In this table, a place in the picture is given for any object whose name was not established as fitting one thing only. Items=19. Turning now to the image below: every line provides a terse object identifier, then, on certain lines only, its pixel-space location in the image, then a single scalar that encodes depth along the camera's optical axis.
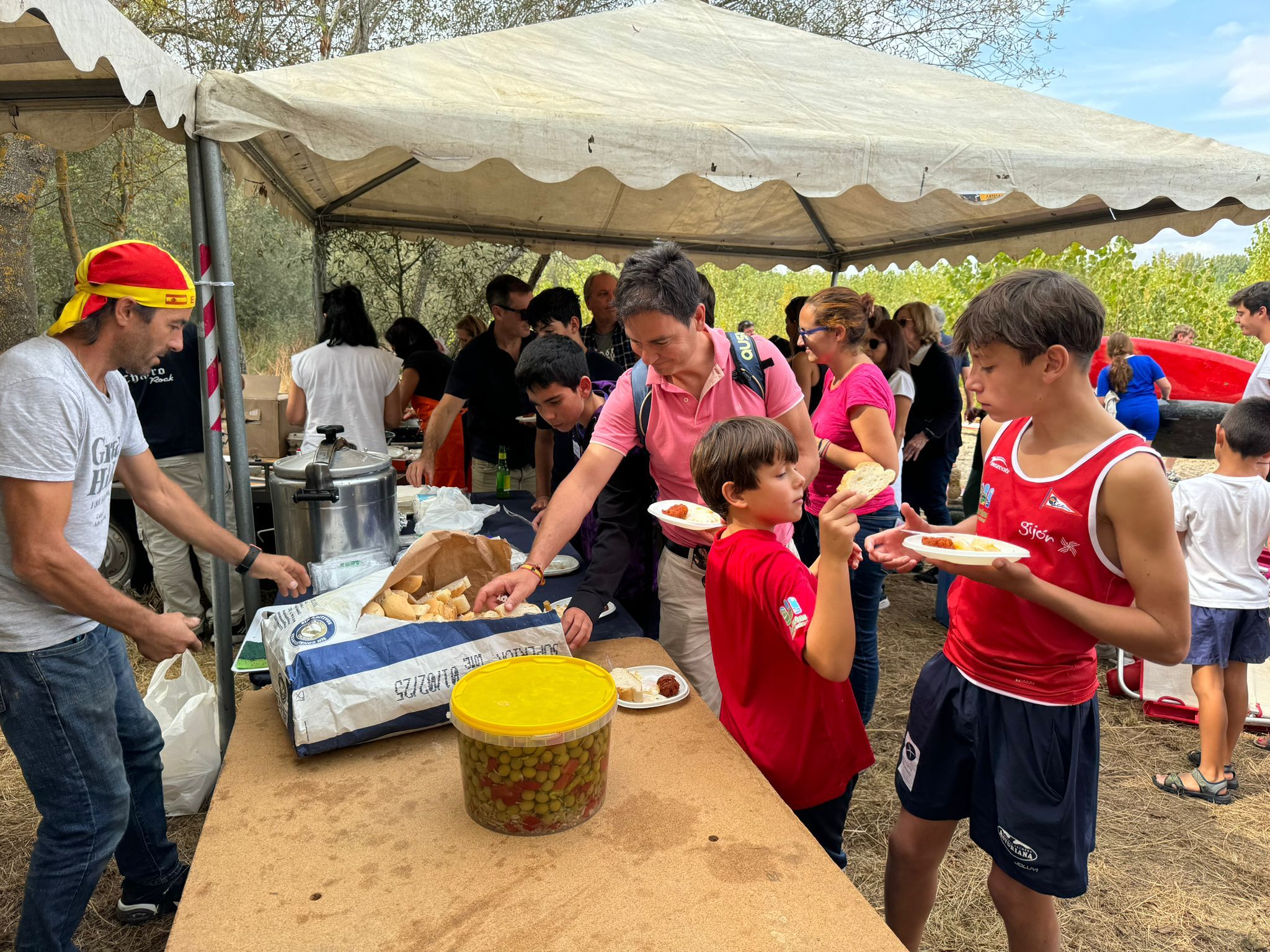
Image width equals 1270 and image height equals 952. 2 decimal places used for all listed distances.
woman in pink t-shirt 3.13
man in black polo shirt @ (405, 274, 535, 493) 4.20
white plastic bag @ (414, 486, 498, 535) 3.01
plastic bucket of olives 1.15
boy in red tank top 1.36
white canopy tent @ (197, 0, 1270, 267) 2.58
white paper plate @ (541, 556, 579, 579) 2.68
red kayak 11.05
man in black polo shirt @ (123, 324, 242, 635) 3.85
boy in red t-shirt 1.55
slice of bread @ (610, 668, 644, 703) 1.67
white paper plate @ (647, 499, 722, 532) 1.72
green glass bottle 4.11
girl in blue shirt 7.24
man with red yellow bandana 1.55
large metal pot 2.30
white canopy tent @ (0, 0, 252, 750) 2.21
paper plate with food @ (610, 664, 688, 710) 1.66
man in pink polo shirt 2.01
